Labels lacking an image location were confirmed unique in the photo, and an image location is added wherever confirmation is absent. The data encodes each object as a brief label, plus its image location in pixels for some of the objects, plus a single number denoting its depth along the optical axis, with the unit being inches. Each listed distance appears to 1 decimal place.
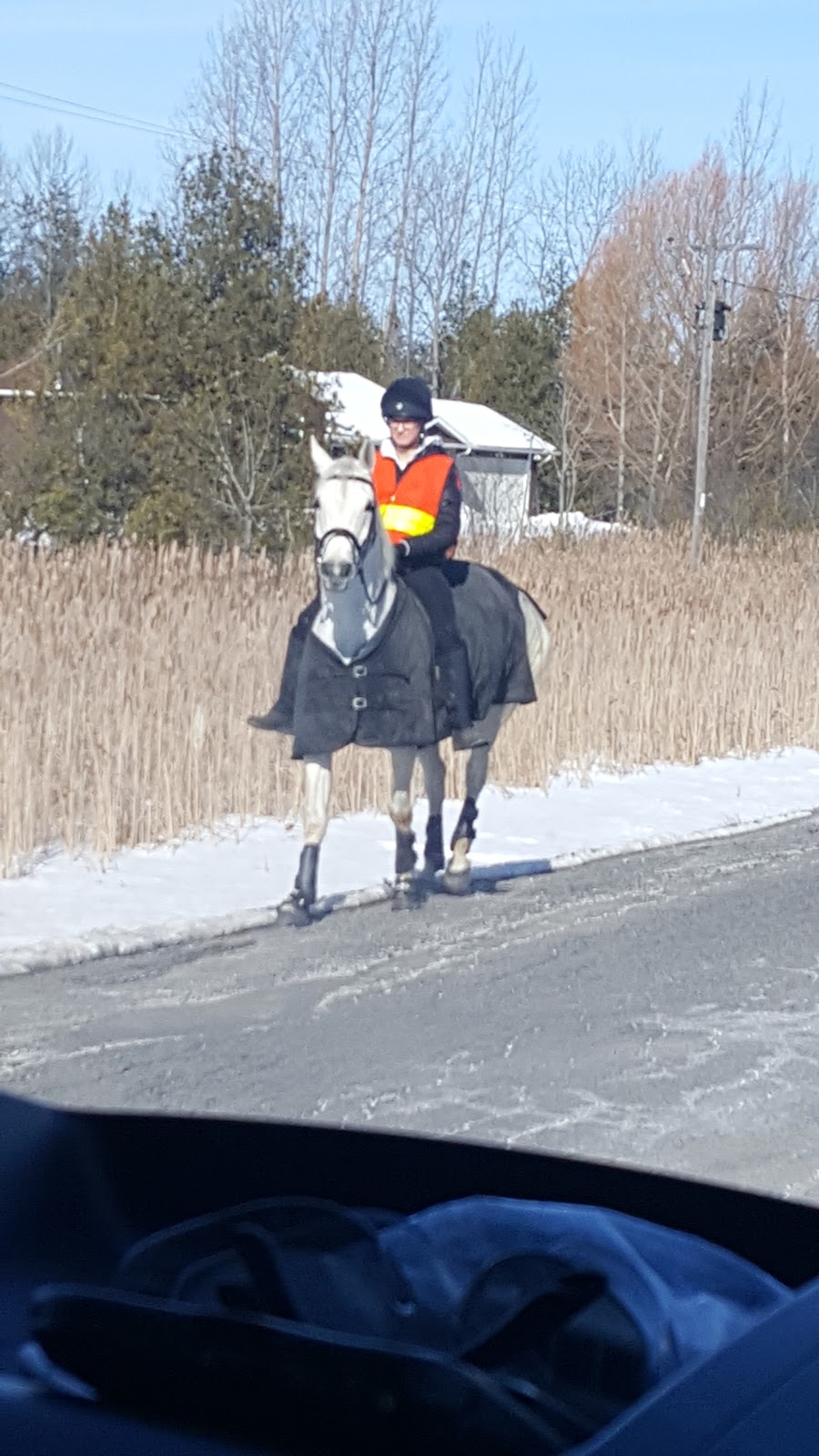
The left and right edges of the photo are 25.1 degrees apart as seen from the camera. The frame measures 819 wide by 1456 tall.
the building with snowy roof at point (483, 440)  1524.4
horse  284.4
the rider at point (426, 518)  316.8
